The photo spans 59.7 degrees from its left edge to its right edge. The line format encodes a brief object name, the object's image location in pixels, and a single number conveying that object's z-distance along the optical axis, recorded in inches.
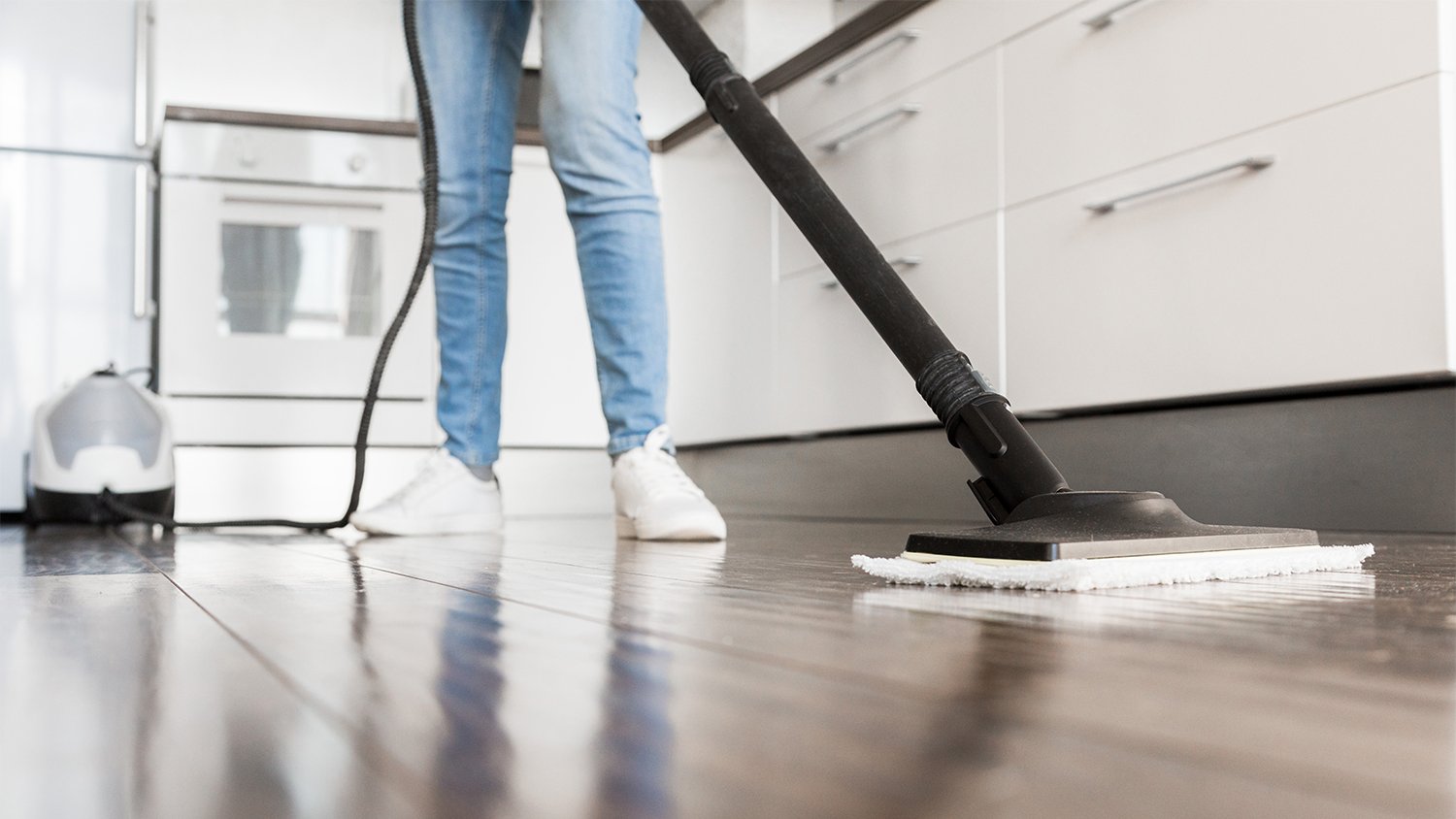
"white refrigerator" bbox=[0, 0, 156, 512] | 123.1
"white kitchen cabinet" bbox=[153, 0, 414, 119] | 138.4
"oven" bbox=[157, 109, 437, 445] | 108.8
